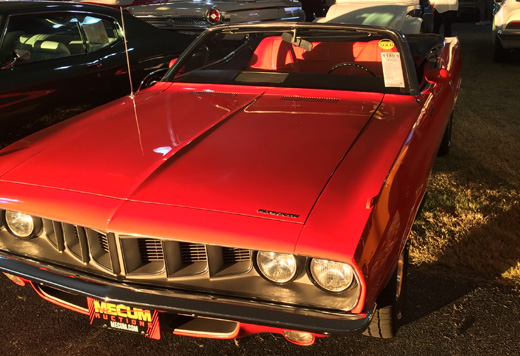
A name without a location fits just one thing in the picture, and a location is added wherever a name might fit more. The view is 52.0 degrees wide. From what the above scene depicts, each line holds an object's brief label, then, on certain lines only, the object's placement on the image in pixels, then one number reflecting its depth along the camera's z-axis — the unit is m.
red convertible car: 1.79
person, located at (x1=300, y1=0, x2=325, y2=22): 12.70
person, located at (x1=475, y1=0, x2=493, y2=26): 12.95
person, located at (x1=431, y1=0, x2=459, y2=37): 9.10
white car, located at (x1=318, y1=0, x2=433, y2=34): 7.34
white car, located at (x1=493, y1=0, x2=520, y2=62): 7.61
